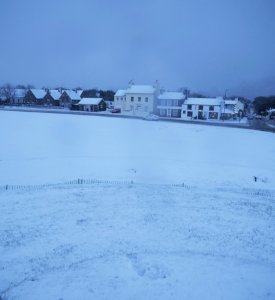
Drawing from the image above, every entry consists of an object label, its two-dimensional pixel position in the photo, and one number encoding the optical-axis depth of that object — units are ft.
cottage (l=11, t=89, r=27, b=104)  278.56
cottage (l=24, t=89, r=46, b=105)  258.98
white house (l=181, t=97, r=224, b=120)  183.02
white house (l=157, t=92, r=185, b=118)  191.21
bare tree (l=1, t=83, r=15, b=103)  278.67
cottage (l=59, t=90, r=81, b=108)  260.01
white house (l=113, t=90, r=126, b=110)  223.92
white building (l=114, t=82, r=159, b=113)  196.24
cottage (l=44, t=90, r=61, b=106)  256.89
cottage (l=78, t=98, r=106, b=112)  219.20
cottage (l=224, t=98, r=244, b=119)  190.48
